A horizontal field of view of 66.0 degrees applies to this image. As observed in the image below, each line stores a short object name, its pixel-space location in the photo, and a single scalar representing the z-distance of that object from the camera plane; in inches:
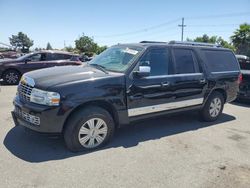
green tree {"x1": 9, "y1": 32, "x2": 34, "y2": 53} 3313.8
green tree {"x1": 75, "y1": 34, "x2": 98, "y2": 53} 1613.2
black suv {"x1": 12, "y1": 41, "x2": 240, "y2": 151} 115.6
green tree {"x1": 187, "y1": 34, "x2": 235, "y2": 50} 1942.0
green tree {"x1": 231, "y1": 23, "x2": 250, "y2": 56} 1097.4
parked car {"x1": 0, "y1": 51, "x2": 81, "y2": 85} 322.9
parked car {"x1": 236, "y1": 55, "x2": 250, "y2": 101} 242.1
